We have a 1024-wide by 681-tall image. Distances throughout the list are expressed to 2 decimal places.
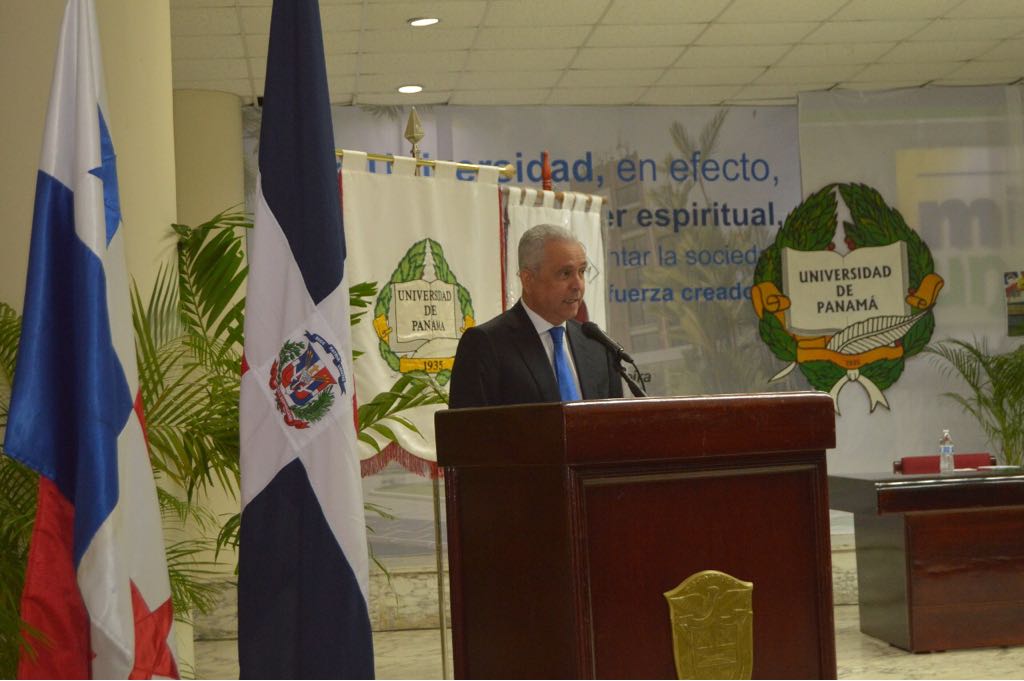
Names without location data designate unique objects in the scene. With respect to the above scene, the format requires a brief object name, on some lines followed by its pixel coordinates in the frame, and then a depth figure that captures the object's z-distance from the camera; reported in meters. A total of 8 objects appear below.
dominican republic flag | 2.70
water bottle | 6.14
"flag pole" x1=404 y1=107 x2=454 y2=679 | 3.94
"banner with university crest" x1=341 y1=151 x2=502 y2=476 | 5.15
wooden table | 5.81
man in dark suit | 2.90
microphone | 2.46
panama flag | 2.34
